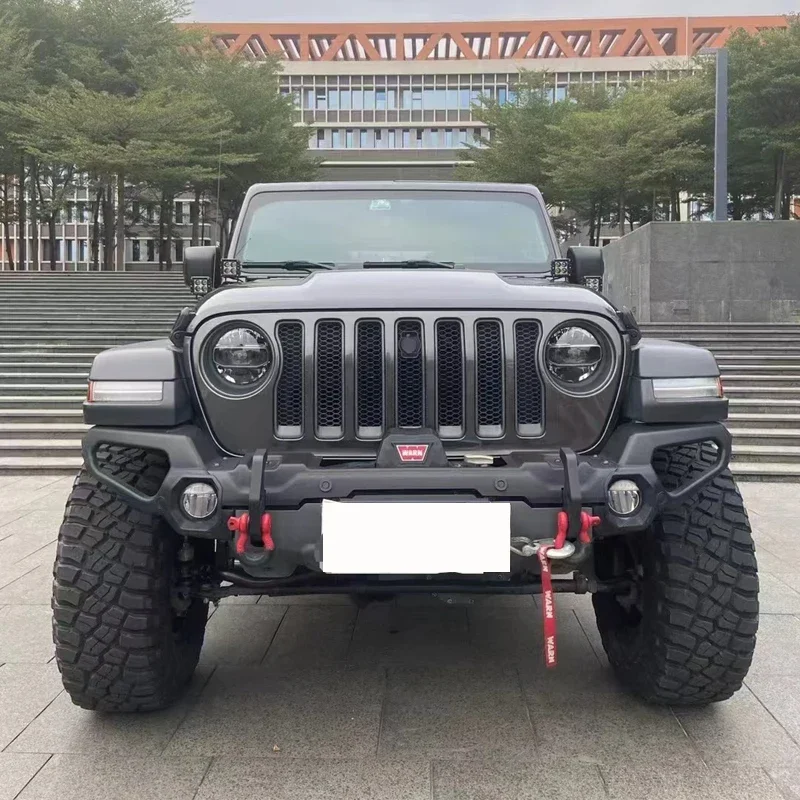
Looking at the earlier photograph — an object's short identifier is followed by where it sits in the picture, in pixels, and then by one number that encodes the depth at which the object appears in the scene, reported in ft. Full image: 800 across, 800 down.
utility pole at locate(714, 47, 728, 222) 47.70
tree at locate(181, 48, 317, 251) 95.25
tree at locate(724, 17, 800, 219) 78.33
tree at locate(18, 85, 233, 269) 80.89
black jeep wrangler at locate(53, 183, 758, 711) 7.36
